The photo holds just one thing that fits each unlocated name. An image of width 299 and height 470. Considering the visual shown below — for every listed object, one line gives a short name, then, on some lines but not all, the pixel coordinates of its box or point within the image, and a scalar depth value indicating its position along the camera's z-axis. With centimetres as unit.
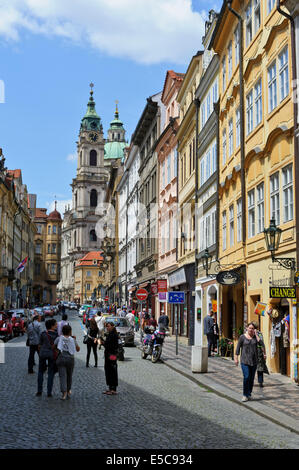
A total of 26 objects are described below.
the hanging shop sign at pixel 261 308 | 1722
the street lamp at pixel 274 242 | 1558
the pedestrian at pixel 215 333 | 2356
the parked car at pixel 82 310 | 6981
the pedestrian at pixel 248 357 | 1276
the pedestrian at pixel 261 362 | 1461
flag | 5422
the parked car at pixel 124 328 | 2847
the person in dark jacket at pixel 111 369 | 1391
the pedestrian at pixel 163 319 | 3239
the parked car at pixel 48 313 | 5750
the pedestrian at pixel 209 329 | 2302
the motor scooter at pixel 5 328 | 3158
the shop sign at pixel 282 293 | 1493
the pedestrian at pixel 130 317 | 3839
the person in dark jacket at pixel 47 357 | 1331
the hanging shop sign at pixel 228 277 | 2067
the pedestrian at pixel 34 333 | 1741
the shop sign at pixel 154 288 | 3675
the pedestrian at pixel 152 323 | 2770
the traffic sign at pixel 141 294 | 3036
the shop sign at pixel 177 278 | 3253
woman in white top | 1285
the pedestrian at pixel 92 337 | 1922
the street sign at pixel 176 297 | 2397
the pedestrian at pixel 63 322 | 1856
